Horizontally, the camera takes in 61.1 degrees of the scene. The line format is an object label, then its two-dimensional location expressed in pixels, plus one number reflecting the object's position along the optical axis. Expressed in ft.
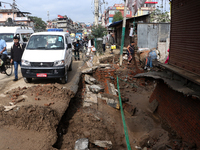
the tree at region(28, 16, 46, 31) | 209.31
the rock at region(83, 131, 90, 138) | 15.03
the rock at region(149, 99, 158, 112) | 23.50
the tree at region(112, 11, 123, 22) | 159.22
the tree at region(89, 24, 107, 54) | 61.15
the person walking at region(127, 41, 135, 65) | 44.96
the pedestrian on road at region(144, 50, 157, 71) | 39.42
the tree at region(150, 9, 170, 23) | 52.26
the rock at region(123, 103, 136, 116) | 23.97
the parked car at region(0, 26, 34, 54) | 42.40
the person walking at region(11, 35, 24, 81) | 24.53
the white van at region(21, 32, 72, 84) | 21.72
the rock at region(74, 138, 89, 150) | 12.55
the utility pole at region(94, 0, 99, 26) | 70.66
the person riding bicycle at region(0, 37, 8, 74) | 27.31
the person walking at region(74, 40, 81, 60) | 47.50
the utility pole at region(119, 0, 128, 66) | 38.46
